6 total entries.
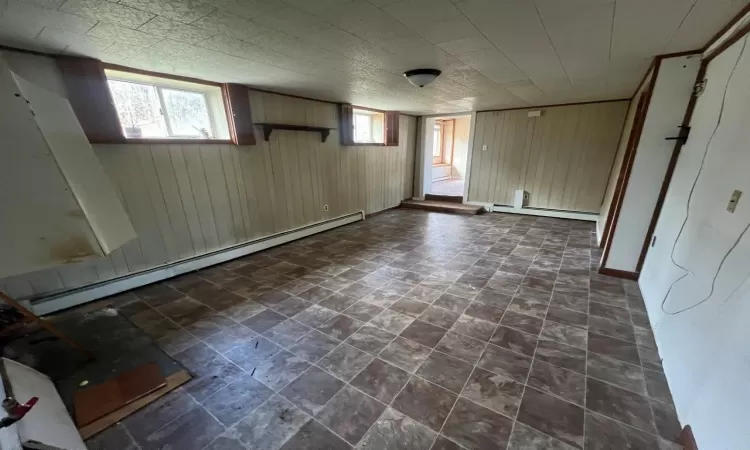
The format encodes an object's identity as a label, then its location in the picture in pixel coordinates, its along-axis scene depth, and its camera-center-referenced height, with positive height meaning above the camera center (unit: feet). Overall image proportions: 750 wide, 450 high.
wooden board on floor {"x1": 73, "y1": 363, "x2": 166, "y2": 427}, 4.96 -4.68
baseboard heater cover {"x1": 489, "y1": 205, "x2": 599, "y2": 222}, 17.66 -4.58
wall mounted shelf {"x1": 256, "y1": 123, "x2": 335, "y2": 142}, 12.24 +0.87
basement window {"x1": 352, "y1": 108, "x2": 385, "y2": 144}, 18.53 +1.36
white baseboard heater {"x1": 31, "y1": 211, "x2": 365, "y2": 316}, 8.04 -4.46
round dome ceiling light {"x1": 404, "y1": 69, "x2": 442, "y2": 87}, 8.97 +2.27
